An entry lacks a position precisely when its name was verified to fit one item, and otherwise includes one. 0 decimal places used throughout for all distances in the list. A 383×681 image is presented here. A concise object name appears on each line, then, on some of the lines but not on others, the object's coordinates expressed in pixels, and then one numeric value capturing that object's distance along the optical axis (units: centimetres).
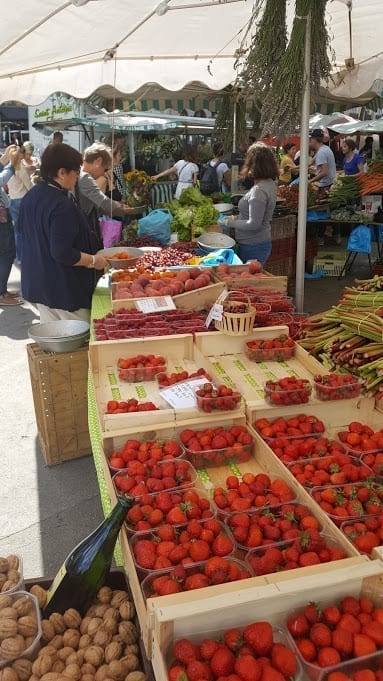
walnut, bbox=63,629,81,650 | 161
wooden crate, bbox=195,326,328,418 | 278
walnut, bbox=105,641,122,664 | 154
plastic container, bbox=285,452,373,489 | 202
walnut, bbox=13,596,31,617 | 166
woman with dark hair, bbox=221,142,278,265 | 496
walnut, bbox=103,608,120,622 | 168
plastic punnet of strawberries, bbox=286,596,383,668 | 129
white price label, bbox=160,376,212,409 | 240
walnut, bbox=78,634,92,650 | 160
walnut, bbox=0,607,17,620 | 161
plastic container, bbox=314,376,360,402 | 246
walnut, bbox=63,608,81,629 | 168
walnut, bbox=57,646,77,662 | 155
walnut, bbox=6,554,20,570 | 187
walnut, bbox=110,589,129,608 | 174
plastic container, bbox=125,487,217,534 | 177
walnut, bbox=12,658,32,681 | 150
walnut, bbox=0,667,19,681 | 145
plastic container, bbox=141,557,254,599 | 155
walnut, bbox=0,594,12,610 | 168
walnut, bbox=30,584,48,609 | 177
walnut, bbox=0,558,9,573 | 187
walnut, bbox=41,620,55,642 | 163
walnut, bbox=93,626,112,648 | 159
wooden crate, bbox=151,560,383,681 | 130
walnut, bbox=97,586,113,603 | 178
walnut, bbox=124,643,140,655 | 157
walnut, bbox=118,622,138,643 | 160
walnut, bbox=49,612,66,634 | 167
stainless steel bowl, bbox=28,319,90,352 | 352
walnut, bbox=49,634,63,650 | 161
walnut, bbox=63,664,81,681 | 147
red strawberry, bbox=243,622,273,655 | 129
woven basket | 300
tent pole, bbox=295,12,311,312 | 333
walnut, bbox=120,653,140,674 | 151
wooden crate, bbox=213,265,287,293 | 380
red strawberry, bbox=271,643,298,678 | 126
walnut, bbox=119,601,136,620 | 169
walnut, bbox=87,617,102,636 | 164
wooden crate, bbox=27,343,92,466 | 353
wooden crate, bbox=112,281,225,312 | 353
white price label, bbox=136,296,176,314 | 338
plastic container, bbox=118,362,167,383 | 283
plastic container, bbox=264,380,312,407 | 240
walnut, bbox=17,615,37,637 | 161
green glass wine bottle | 173
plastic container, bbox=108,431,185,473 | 212
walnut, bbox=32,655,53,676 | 149
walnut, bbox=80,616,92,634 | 166
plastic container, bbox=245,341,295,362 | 306
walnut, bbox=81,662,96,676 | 150
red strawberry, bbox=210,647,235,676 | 125
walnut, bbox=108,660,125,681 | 148
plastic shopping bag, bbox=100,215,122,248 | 639
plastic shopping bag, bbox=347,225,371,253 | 761
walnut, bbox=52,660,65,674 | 151
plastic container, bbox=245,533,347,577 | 157
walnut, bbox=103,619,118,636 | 164
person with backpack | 1103
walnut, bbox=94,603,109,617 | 171
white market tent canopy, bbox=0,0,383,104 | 447
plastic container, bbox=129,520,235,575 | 170
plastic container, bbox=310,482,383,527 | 178
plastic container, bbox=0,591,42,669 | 152
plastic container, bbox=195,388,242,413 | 233
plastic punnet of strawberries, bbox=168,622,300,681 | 123
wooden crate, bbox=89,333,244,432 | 232
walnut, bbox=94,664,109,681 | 147
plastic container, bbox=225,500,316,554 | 175
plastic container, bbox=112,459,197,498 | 194
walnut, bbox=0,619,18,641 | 157
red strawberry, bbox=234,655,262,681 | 122
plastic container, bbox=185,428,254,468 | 220
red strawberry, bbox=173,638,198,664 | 127
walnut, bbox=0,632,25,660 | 152
